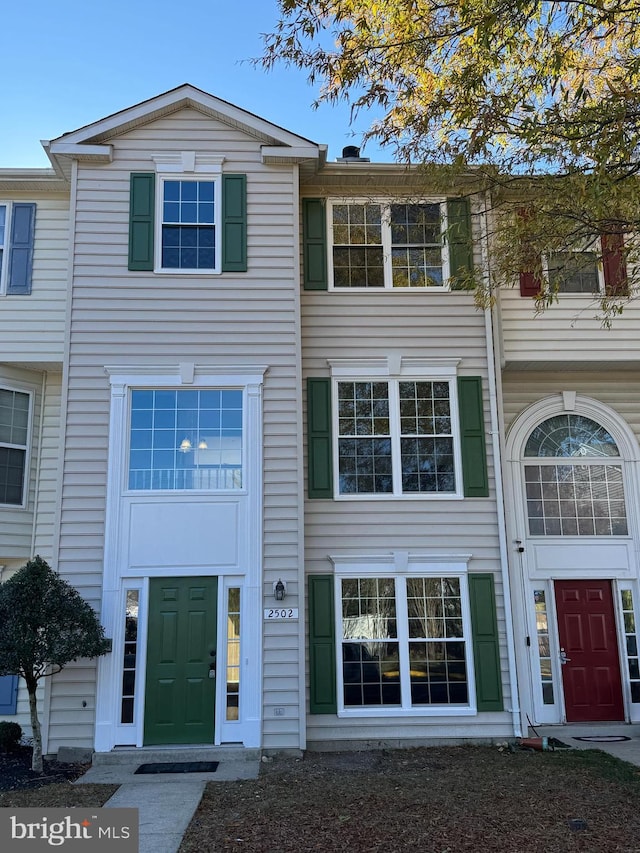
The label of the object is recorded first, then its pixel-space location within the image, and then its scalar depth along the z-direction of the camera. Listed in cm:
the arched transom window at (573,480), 1094
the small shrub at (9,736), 910
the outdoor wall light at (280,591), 899
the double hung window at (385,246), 1059
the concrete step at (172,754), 847
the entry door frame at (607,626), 1034
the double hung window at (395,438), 1009
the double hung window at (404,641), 946
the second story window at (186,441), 938
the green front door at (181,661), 874
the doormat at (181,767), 819
